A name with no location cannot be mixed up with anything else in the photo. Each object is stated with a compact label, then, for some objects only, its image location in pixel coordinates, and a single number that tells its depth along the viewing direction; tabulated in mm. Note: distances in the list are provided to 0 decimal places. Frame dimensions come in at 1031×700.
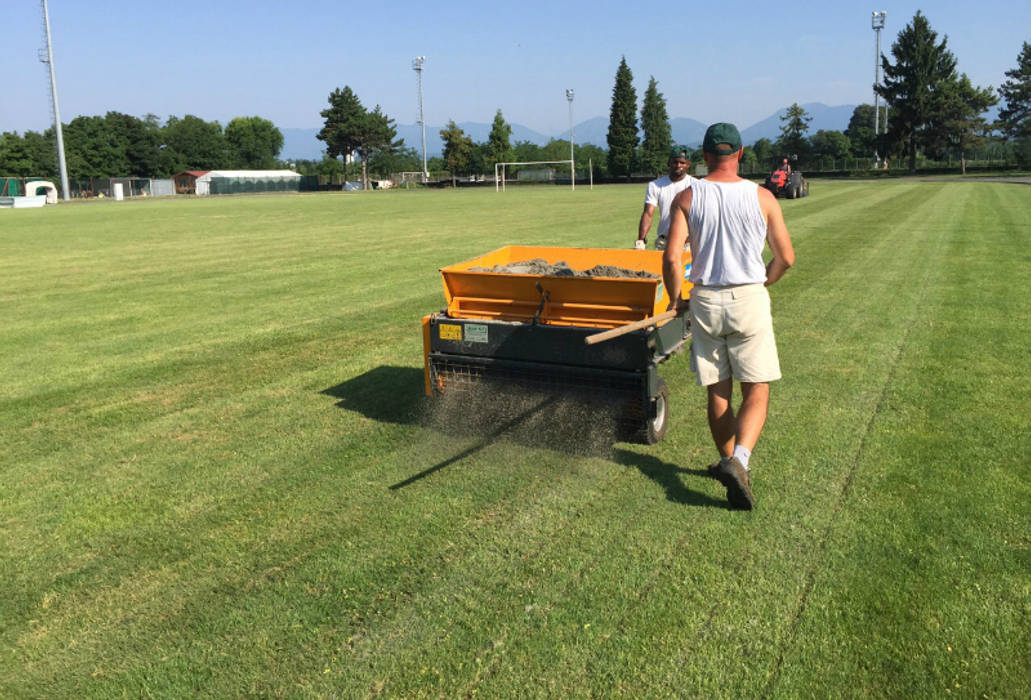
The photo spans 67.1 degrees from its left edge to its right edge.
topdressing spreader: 4926
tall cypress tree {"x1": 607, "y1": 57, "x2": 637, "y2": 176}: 95375
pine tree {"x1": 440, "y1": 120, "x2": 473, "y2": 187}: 93938
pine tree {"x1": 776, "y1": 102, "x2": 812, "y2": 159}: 89250
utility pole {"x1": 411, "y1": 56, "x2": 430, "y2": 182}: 98438
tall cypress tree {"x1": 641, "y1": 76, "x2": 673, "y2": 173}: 99625
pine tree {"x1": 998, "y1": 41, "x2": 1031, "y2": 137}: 80375
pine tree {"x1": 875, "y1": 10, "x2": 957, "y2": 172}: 78250
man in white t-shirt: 7191
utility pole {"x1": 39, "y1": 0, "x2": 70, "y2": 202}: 59375
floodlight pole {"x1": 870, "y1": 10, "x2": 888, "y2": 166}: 83162
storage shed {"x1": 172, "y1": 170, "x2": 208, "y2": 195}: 95625
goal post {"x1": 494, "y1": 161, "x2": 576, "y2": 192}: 87688
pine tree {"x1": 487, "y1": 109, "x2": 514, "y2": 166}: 92812
